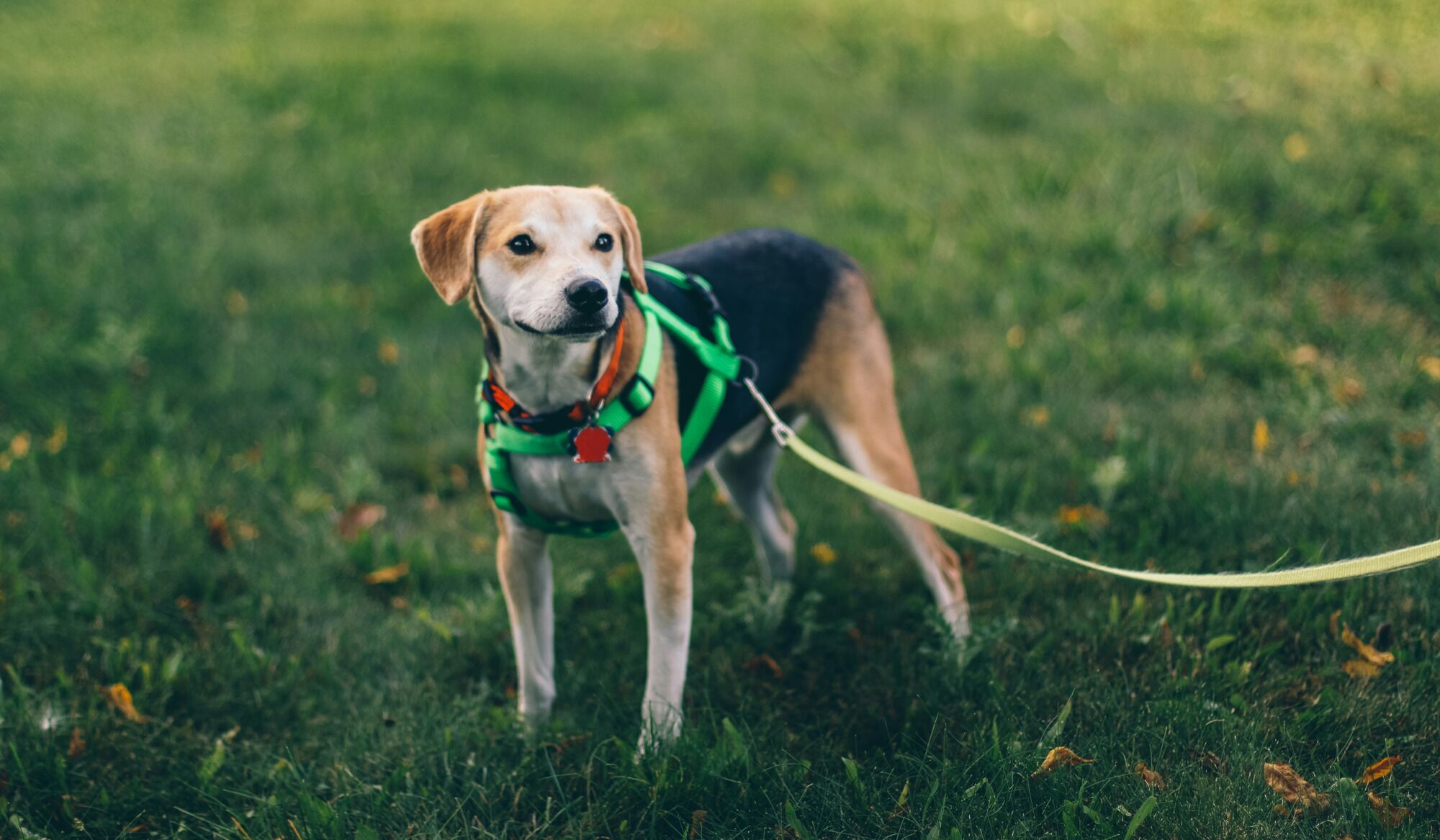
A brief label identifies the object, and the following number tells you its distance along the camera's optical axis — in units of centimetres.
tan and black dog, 280
